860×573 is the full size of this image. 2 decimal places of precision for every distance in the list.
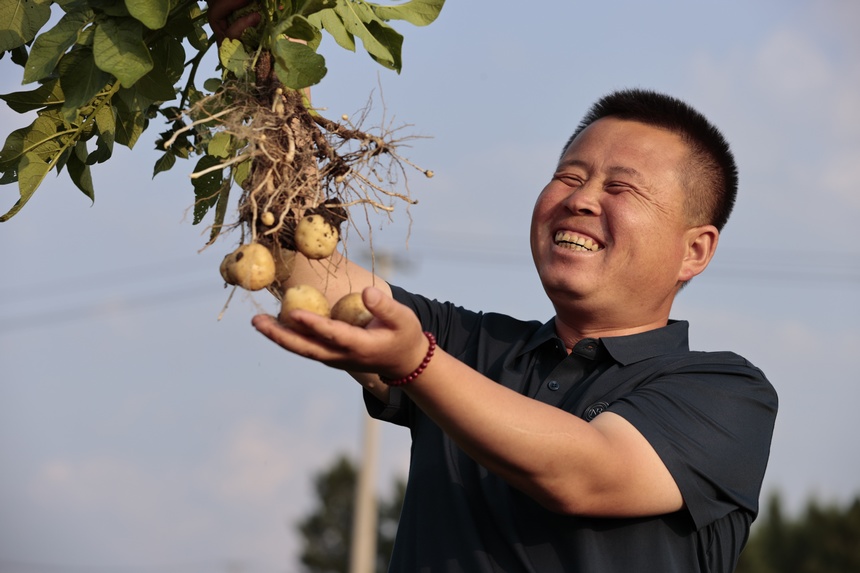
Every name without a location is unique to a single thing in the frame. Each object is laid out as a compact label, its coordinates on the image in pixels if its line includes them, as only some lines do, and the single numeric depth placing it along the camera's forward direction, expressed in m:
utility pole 17.08
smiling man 2.27
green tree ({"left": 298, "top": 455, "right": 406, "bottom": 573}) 30.97
